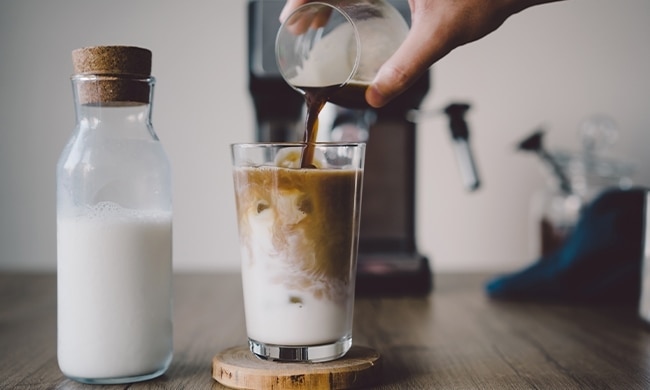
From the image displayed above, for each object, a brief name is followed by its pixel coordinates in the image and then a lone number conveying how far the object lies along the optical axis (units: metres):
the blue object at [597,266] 1.29
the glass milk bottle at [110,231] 0.71
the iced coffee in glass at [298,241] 0.71
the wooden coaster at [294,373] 0.68
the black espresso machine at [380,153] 1.34
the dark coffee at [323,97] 0.75
